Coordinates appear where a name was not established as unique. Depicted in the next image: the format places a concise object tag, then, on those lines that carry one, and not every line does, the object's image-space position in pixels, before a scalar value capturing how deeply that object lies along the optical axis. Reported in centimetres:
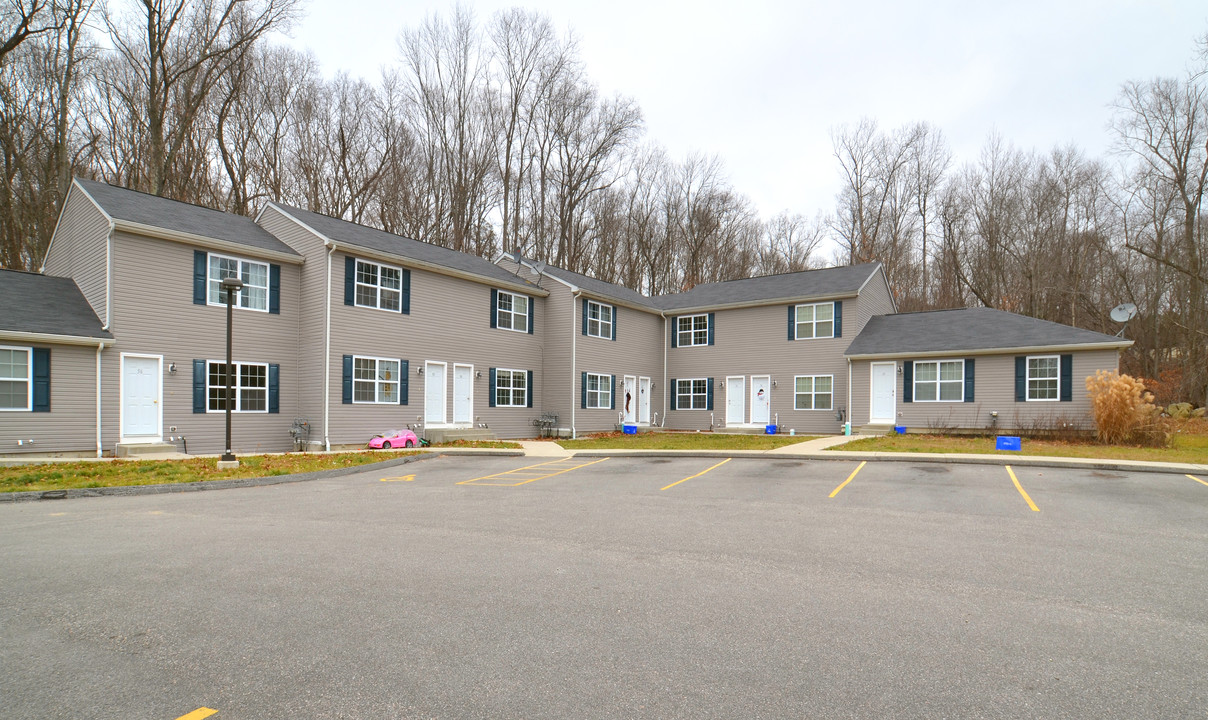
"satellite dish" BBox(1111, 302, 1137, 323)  2320
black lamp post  1359
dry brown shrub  1773
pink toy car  1835
